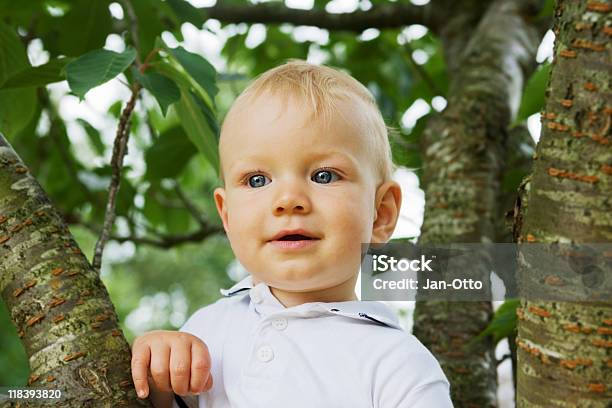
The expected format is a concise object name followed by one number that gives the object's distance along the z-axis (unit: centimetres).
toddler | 95
